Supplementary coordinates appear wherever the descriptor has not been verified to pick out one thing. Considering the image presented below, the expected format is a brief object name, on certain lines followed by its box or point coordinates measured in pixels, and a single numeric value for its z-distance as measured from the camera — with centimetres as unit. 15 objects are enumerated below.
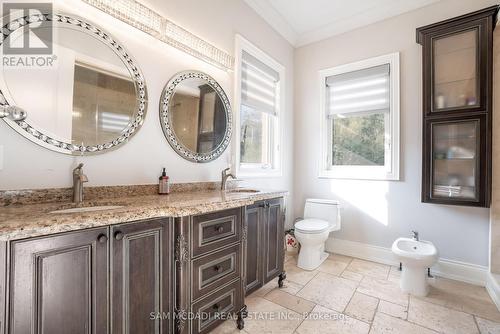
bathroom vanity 81
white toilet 246
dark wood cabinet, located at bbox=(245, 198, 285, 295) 182
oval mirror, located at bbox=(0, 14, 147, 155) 118
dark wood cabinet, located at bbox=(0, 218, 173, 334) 81
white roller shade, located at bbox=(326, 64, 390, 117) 278
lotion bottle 168
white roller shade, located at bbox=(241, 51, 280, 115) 256
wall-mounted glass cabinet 206
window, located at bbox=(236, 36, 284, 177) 251
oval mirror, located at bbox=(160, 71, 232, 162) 182
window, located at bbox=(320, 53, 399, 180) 270
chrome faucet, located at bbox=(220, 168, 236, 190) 215
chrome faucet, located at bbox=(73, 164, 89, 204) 127
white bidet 198
